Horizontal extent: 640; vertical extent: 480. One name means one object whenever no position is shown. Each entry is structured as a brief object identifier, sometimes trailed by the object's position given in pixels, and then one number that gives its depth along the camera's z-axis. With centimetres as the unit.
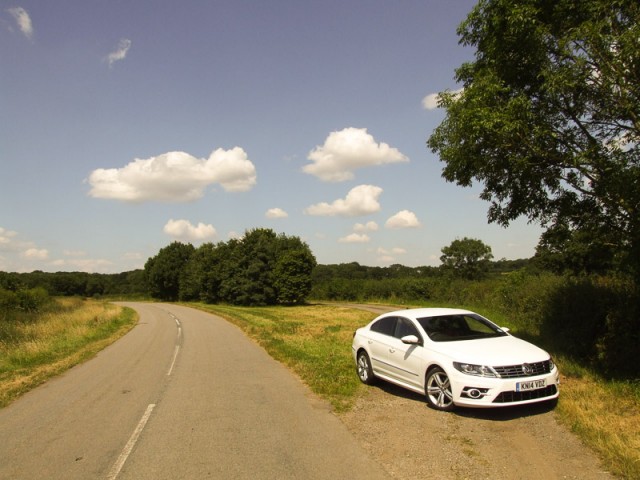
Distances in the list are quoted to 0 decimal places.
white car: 684
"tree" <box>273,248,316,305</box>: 5262
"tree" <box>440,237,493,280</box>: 9250
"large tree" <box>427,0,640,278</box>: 793
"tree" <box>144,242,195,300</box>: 8044
